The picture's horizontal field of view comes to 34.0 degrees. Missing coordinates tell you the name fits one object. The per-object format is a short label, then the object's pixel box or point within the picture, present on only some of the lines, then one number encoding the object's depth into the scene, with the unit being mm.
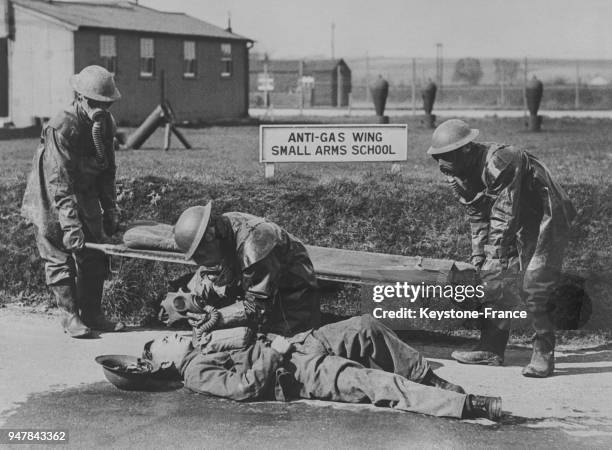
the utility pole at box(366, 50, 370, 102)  37941
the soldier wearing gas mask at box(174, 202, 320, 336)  6184
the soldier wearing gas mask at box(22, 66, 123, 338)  7840
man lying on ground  5789
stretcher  7152
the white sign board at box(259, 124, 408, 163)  11375
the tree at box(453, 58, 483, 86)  49438
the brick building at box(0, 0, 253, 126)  27797
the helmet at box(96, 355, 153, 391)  6285
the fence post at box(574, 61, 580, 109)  34094
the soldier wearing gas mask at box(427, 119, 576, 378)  6504
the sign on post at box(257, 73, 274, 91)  34716
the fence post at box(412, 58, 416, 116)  32156
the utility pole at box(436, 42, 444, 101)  41706
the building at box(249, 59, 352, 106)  48219
